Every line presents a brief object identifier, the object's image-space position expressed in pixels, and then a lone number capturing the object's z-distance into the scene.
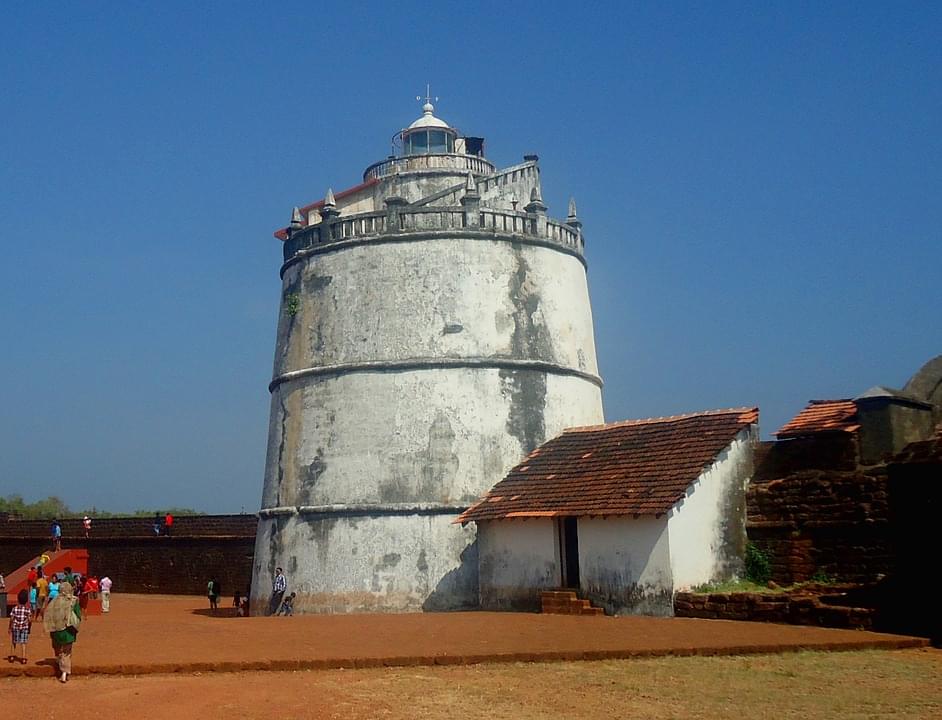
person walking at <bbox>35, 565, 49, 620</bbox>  18.36
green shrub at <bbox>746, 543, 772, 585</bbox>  16.56
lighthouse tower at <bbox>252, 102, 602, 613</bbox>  19.67
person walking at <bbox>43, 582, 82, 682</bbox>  11.07
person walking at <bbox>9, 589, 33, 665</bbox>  12.35
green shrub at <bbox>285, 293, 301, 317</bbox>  21.86
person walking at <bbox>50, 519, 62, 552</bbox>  32.13
